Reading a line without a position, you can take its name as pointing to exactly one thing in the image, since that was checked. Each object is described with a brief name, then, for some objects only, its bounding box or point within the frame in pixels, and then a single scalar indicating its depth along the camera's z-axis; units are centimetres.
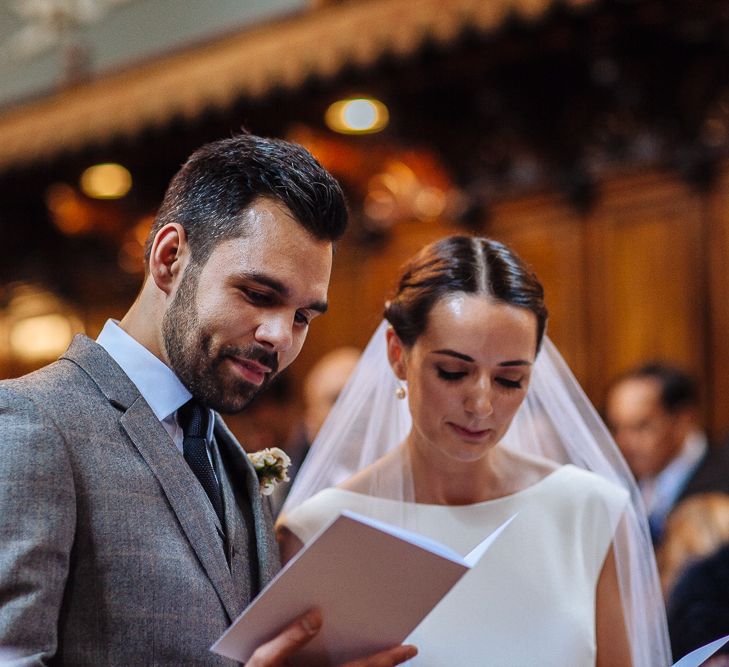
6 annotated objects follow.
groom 156
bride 235
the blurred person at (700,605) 311
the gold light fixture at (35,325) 841
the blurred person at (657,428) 464
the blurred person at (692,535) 329
